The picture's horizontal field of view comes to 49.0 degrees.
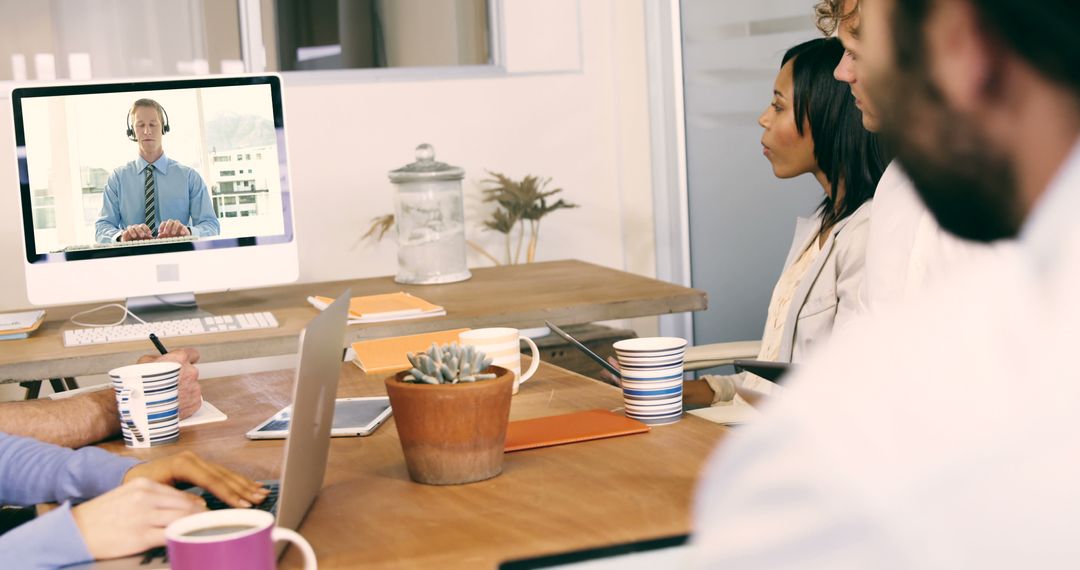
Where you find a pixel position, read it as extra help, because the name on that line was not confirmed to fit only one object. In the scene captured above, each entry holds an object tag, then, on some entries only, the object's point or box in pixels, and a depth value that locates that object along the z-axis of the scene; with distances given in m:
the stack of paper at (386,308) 2.68
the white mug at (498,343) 1.73
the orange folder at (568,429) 1.51
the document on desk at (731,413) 2.26
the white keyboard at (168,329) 2.58
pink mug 1.00
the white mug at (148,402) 1.60
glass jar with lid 3.22
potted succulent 1.32
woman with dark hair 2.24
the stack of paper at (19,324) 2.70
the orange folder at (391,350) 2.00
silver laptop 1.12
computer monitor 2.70
